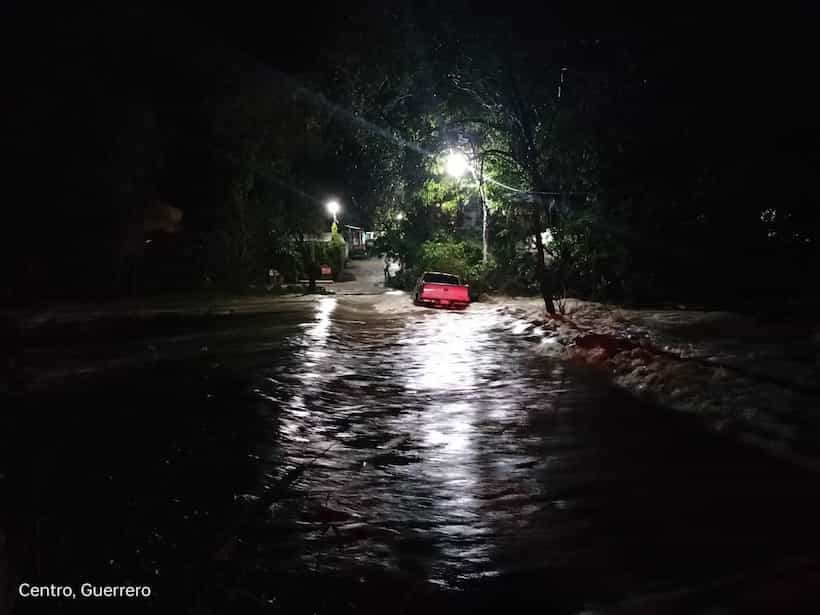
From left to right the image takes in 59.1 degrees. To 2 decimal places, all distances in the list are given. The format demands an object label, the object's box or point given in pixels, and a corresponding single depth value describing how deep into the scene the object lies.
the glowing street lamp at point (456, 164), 27.91
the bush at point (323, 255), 41.81
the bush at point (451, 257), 32.91
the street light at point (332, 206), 45.41
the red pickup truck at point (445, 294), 26.31
